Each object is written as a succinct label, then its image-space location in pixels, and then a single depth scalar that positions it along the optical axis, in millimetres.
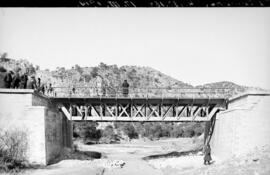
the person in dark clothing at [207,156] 19000
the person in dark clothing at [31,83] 22656
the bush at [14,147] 18109
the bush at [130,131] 68625
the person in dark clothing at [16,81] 21758
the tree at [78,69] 97750
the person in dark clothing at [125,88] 24820
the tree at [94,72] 96175
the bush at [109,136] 59825
